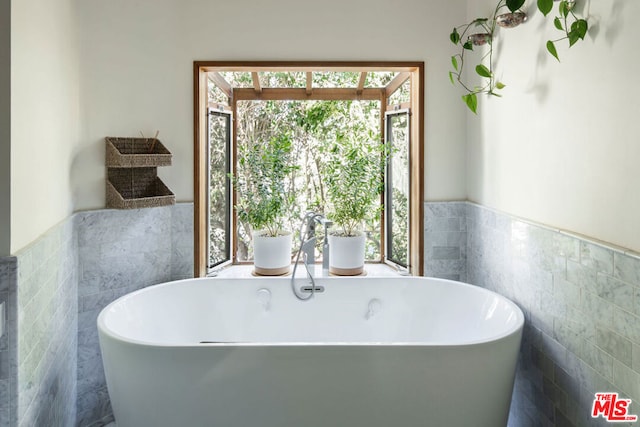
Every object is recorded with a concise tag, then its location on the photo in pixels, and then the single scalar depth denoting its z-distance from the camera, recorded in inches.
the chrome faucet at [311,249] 101.7
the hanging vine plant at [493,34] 62.4
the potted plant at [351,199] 113.0
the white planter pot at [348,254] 113.4
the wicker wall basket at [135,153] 93.0
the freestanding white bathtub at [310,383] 62.9
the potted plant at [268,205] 114.0
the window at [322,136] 107.3
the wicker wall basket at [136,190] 94.5
